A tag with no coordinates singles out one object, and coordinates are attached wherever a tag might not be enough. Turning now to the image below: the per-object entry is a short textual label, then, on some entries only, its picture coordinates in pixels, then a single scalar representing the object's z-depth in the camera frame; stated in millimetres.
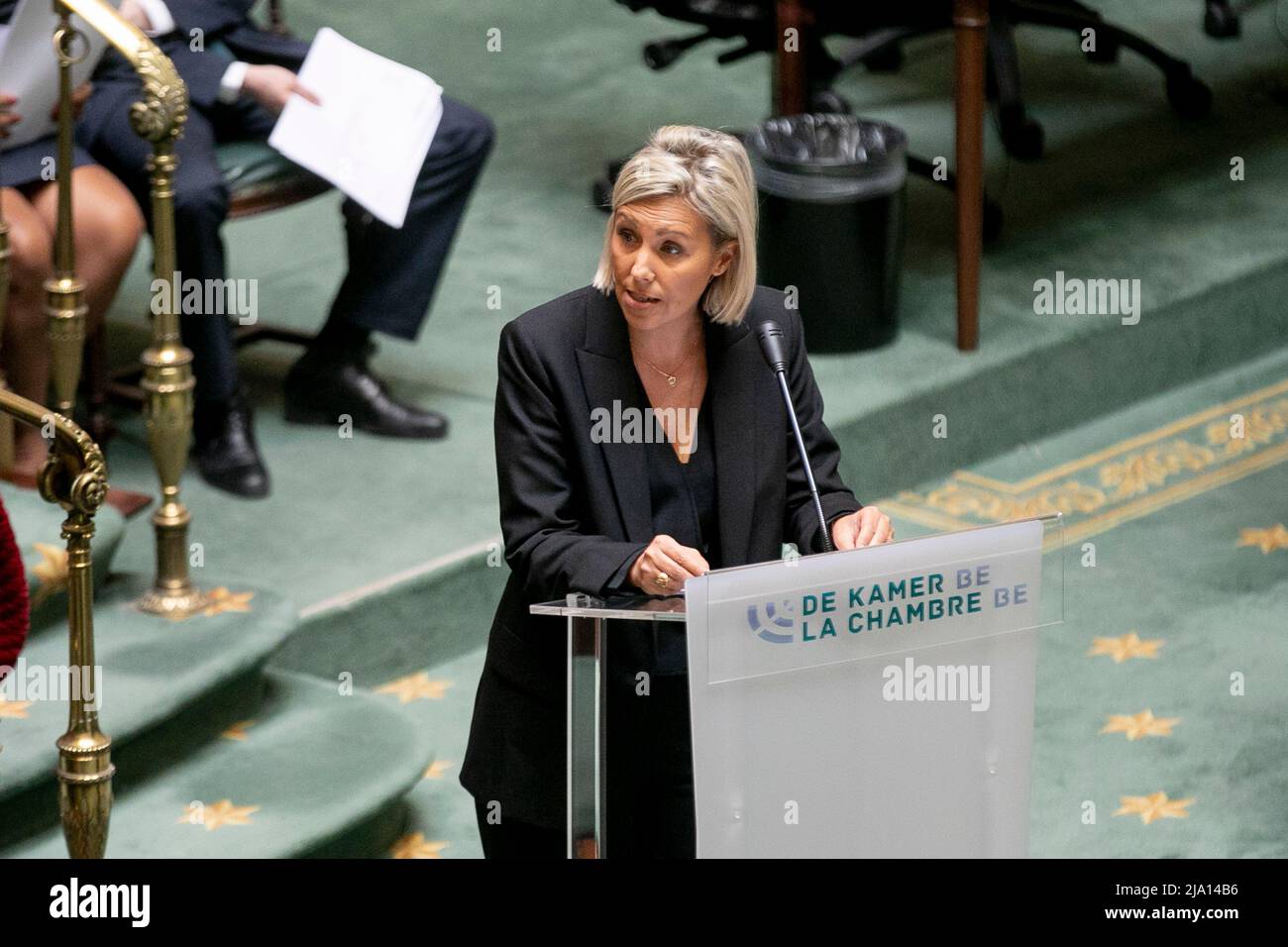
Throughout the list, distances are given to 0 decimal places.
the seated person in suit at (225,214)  9039
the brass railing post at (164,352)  7672
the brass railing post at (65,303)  7828
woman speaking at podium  5023
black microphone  5090
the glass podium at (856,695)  4687
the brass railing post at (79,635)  5816
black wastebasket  10781
